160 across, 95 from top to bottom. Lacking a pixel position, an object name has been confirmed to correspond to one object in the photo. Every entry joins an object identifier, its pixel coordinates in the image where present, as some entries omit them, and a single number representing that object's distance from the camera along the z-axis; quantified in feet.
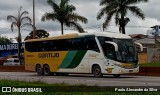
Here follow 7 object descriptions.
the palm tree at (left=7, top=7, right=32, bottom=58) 188.46
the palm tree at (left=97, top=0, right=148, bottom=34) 151.64
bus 90.74
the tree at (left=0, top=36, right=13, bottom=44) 405.49
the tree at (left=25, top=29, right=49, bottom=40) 307.50
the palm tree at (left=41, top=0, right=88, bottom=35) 173.17
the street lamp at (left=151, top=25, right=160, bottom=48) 281.99
